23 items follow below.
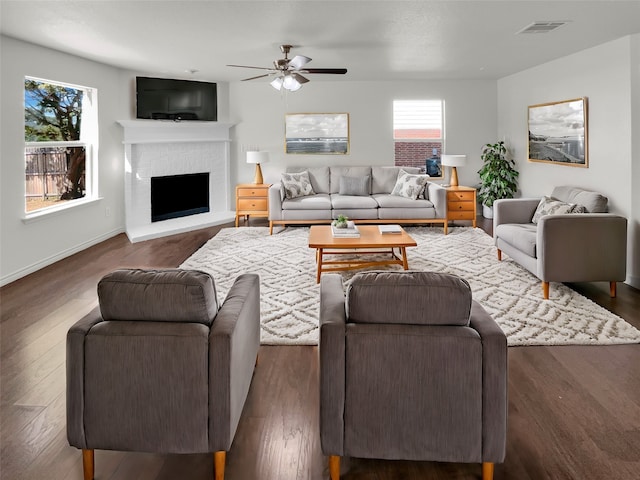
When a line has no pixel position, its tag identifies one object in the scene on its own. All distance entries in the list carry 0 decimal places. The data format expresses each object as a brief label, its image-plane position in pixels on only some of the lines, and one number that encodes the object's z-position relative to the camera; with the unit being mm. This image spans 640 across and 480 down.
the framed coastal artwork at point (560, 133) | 5504
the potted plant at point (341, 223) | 5398
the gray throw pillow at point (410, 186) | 7379
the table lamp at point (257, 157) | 7876
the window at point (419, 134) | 8508
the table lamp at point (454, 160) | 7719
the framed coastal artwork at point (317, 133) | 8477
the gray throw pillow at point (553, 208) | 4648
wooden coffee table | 4848
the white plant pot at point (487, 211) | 8341
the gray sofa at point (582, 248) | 4129
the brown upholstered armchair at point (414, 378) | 1792
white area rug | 3428
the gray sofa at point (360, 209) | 7207
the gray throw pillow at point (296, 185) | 7543
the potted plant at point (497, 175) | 7652
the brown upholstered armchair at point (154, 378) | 1840
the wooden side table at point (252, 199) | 7852
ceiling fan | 5152
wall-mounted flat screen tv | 7359
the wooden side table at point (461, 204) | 7566
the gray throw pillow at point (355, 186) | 7781
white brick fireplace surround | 7273
